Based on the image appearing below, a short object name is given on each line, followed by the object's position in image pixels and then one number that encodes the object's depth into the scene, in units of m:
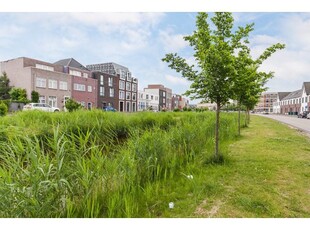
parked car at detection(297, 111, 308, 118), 34.54
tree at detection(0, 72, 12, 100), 30.83
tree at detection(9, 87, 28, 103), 28.16
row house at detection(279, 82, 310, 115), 51.53
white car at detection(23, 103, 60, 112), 22.75
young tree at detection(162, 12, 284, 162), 4.26
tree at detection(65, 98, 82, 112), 18.31
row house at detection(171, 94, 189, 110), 89.59
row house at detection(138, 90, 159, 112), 63.73
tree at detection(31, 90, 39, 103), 29.14
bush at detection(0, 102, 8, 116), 11.62
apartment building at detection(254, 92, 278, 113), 105.91
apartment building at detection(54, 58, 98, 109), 37.50
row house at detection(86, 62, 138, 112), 45.39
